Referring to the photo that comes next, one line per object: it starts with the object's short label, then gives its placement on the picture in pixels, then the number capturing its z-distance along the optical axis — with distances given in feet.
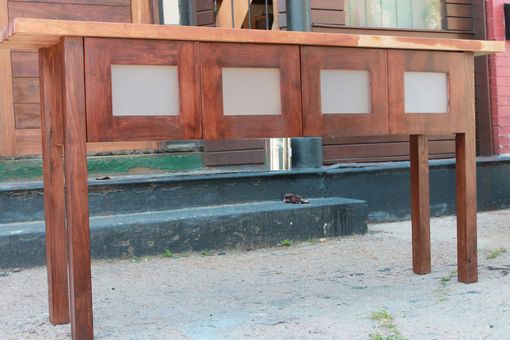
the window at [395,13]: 23.20
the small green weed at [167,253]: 15.90
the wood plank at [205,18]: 21.40
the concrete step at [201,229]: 14.84
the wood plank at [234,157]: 21.02
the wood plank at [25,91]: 18.93
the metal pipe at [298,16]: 19.85
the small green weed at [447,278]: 12.53
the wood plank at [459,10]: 24.49
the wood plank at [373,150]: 22.35
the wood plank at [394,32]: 22.22
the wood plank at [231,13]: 21.51
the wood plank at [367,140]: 22.27
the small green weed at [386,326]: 9.31
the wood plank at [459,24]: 24.49
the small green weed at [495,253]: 14.94
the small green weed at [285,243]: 17.21
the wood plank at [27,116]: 18.90
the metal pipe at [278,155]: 19.98
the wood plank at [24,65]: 18.92
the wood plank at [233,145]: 21.04
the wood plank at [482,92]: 24.16
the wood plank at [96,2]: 19.31
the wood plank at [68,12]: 19.01
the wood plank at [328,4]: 21.95
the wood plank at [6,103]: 18.74
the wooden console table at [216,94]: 9.13
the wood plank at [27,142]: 18.85
